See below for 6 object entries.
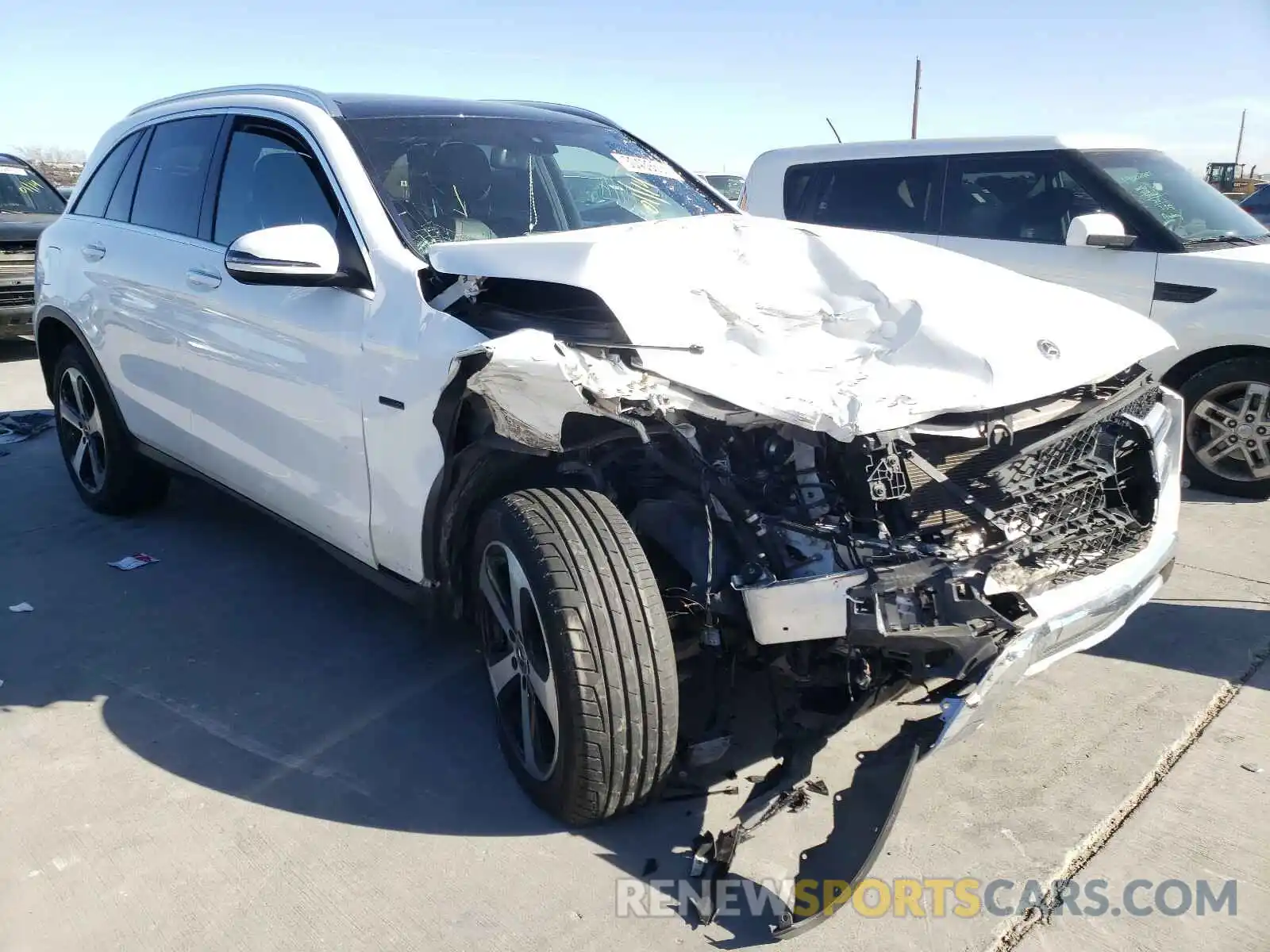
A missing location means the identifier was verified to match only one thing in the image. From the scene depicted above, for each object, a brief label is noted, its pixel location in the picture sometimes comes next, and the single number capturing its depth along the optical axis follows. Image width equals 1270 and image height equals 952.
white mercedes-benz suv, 2.43
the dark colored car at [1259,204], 17.66
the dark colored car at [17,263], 9.16
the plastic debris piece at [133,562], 4.58
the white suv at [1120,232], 5.35
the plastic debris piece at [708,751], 2.72
